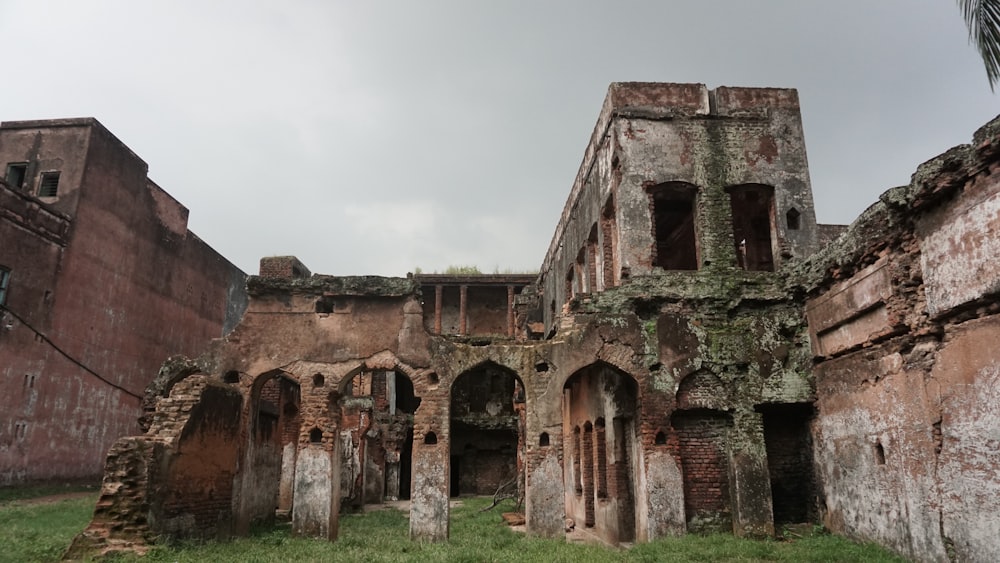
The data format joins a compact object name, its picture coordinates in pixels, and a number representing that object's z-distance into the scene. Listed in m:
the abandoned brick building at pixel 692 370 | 8.18
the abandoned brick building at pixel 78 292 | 16.44
